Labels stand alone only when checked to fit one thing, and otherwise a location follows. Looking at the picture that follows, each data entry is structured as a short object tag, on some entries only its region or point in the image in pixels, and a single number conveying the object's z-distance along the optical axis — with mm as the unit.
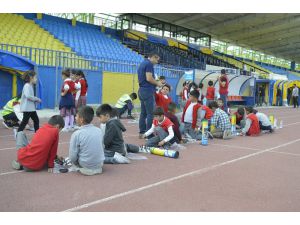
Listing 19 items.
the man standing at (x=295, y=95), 28750
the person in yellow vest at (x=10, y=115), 9594
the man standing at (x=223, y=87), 13312
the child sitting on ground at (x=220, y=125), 9422
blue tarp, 12302
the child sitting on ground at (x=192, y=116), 8992
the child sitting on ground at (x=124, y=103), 13383
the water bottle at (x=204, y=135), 8289
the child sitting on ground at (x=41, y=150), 5176
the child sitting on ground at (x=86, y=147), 5152
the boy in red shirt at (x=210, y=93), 14963
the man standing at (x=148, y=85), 8367
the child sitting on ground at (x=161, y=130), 7297
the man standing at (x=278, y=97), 30516
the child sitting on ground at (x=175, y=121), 7820
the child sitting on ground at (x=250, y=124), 10180
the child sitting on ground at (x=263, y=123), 11000
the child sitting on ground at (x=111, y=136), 5949
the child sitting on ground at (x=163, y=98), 9352
